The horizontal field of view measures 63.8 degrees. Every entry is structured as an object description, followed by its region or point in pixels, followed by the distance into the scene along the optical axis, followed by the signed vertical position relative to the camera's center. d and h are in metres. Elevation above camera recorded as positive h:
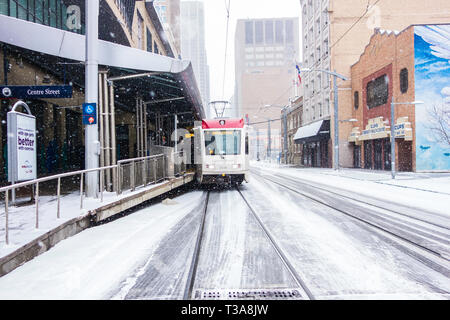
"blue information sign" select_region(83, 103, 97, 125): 9.09 +1.19
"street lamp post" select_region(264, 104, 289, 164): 45.71 +2.78
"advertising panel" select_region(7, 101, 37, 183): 7.62 +0.32
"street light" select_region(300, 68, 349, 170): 25.37 +1.71
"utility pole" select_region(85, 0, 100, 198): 9.15 +2.17
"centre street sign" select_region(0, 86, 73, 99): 8.99 +1.76
